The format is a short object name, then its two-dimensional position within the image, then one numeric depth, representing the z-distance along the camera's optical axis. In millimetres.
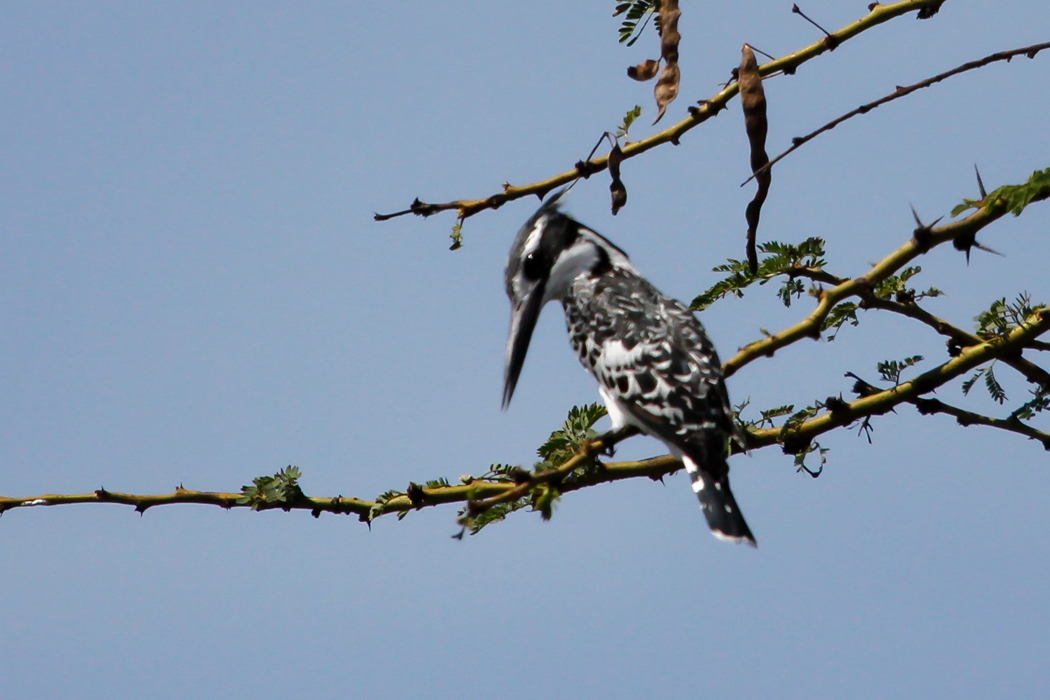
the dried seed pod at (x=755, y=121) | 6152
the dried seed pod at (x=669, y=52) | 6512
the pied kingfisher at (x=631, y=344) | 8016
